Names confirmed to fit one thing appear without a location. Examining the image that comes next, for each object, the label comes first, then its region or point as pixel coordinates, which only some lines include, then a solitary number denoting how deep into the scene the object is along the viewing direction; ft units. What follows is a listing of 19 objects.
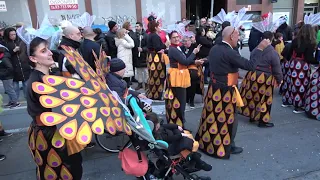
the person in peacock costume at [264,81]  14.39
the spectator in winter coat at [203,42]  19.88
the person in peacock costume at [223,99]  10.81
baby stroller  7.80
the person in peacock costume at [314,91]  15.83
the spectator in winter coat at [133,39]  23.81
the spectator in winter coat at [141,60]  23.79
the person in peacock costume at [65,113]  5.35
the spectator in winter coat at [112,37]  22.65
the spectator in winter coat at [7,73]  18.16
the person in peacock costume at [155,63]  19.22
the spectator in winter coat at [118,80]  9.95
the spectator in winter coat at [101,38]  22.22
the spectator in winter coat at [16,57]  18.85
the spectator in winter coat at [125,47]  22.06
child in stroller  9.05
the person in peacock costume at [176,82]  13.46
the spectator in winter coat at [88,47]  14.05
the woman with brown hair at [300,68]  15.33
